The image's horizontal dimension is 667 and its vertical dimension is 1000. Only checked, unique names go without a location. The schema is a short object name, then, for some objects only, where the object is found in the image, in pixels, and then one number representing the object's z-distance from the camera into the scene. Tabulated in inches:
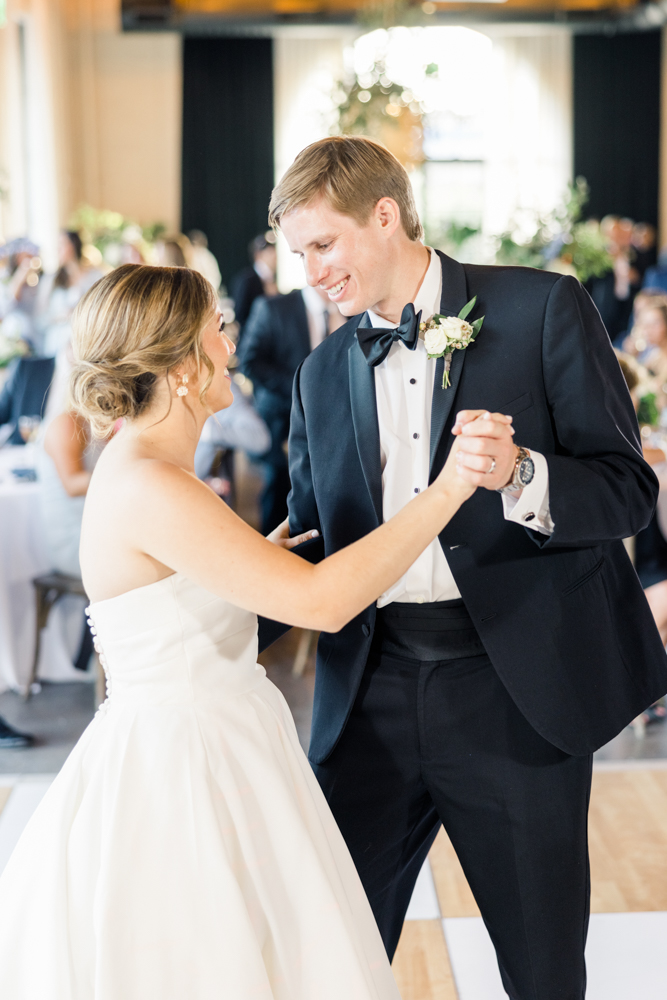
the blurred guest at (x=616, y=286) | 366.9
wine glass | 199.0
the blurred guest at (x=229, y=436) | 173.8
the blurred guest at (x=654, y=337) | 223.0
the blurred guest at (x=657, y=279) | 356.8
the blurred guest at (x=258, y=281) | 320.2
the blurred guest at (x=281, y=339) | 213.6
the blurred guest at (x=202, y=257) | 379.6
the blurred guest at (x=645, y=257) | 527.8
